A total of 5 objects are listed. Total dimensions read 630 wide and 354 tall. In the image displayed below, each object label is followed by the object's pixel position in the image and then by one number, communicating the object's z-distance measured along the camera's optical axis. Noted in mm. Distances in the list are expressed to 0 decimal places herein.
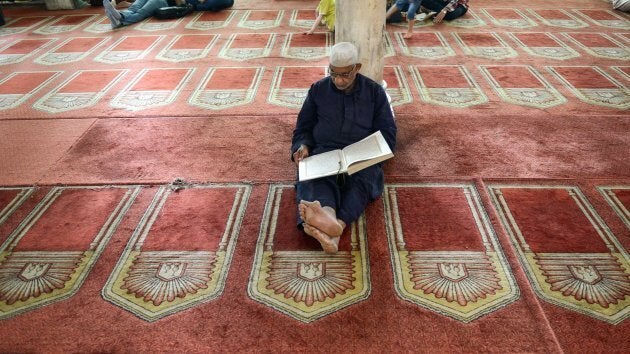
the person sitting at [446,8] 5947
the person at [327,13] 5496
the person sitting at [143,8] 6133
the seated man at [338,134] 2178
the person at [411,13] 5535
